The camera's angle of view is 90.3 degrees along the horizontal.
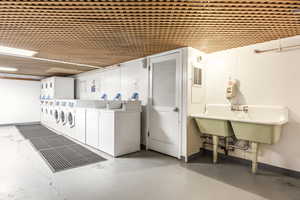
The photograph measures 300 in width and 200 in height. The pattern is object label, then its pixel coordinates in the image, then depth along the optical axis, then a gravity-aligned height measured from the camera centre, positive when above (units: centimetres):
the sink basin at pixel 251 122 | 225 -40
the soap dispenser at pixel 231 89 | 294 +18
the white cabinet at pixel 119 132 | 317 -76
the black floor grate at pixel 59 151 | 283 -125
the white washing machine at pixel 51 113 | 590 -62
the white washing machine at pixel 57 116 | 539 -67
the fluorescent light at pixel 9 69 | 545 +108
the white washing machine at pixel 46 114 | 642 -72
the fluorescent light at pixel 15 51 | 323 +106
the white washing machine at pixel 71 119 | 442 -64
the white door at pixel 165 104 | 316 -15
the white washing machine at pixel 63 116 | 489 -63
